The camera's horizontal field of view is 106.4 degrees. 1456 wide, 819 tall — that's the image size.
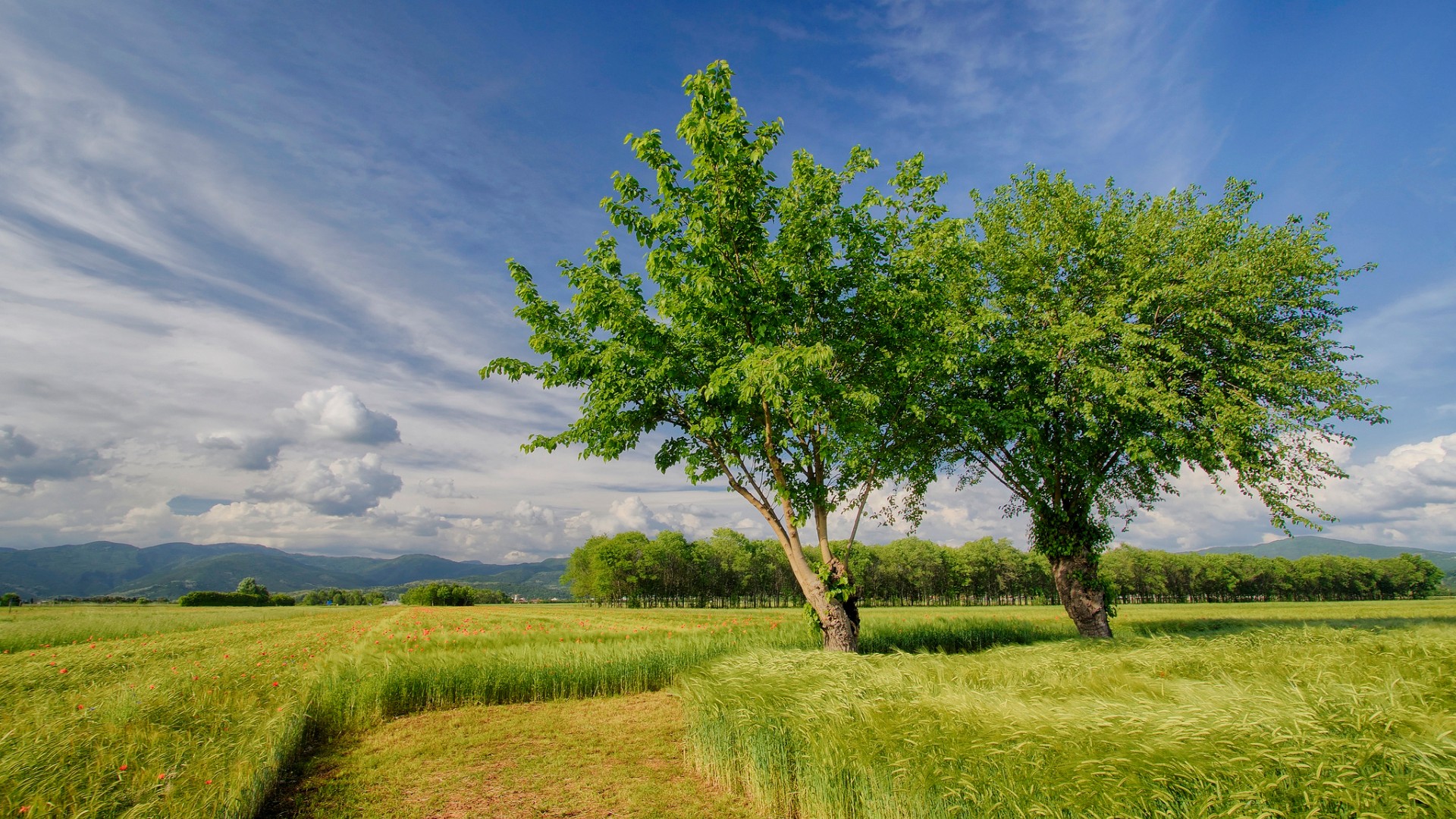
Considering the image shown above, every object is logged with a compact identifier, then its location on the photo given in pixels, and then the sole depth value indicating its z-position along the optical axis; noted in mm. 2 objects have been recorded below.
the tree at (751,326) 12383
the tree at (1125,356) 15281
